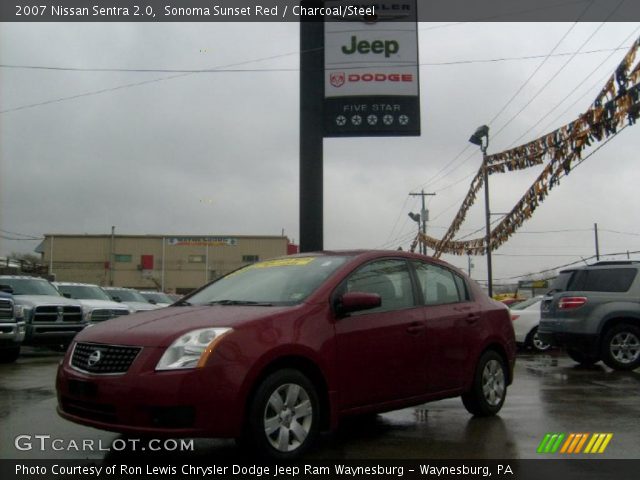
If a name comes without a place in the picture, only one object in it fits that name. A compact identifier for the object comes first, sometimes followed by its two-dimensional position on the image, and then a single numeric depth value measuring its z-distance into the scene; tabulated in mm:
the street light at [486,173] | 19242
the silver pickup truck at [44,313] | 14148
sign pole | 12836
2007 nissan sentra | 4449
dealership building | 72375
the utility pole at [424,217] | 44312
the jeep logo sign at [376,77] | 12758
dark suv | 10934
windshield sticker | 6043
